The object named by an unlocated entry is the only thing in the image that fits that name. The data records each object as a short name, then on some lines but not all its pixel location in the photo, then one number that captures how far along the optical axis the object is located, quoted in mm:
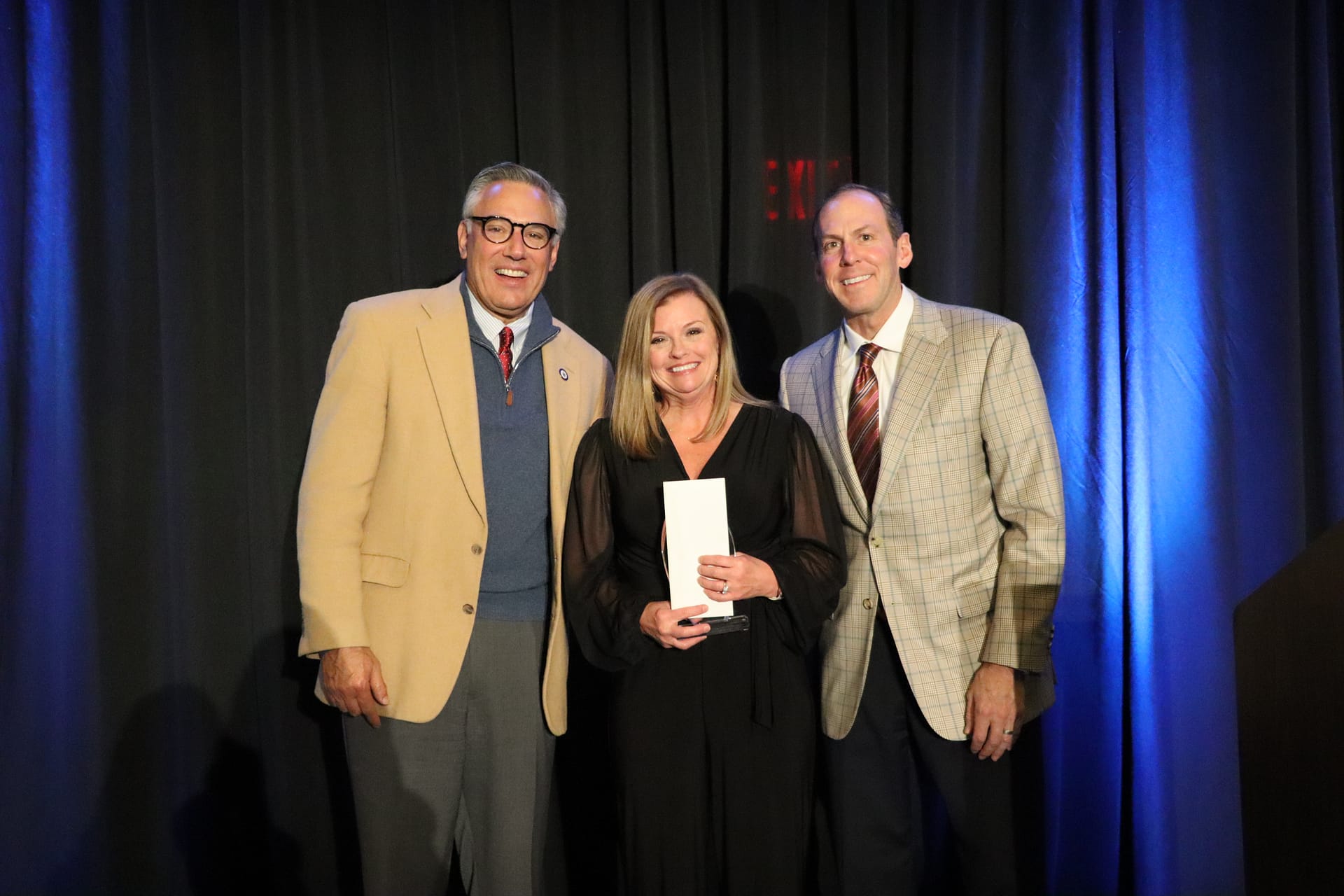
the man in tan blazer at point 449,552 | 2074
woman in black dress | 1951
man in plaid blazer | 2084
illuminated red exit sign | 2945
